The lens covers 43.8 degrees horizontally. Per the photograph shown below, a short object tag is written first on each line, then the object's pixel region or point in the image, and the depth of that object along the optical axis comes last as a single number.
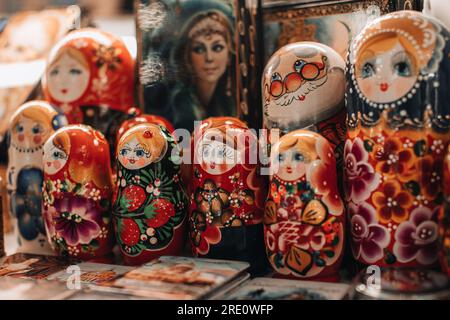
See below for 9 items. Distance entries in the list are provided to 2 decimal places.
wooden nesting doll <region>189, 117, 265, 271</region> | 0.89
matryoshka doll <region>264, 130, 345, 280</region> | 0.82
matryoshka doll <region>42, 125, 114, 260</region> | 0.96
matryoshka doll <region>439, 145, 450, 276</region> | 0.73
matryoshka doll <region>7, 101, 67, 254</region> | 1.06
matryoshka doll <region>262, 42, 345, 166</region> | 0.90
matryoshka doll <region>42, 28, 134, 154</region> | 1.12
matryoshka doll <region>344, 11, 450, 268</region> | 0.76
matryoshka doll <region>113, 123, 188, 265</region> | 0.92
